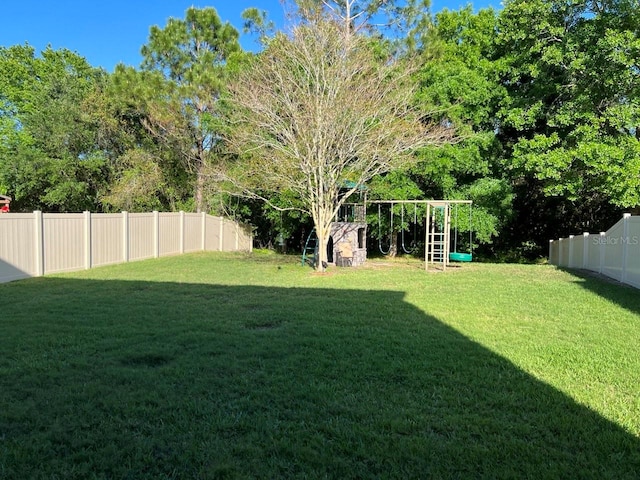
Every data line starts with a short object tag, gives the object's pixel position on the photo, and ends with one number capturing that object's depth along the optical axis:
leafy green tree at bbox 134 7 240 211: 17.80
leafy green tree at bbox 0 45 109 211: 22.30
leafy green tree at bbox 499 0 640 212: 12.93
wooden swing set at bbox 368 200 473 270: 11.74
